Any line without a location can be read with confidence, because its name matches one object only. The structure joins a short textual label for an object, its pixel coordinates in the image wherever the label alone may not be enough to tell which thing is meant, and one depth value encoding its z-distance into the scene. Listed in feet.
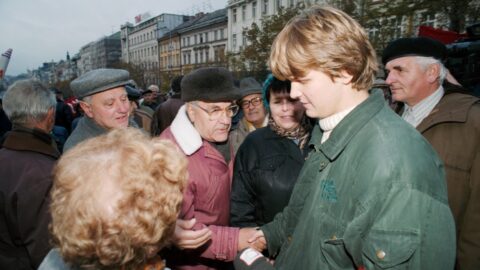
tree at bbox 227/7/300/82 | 65.10
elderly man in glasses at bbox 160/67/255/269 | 6.23
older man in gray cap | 8.67
